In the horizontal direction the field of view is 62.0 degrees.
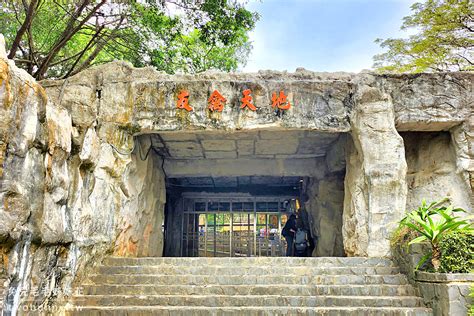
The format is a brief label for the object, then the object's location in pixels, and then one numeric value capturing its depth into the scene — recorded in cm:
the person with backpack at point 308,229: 984
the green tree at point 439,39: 964
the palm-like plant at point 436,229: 450
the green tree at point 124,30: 826
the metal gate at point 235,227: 1126
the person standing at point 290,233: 974
